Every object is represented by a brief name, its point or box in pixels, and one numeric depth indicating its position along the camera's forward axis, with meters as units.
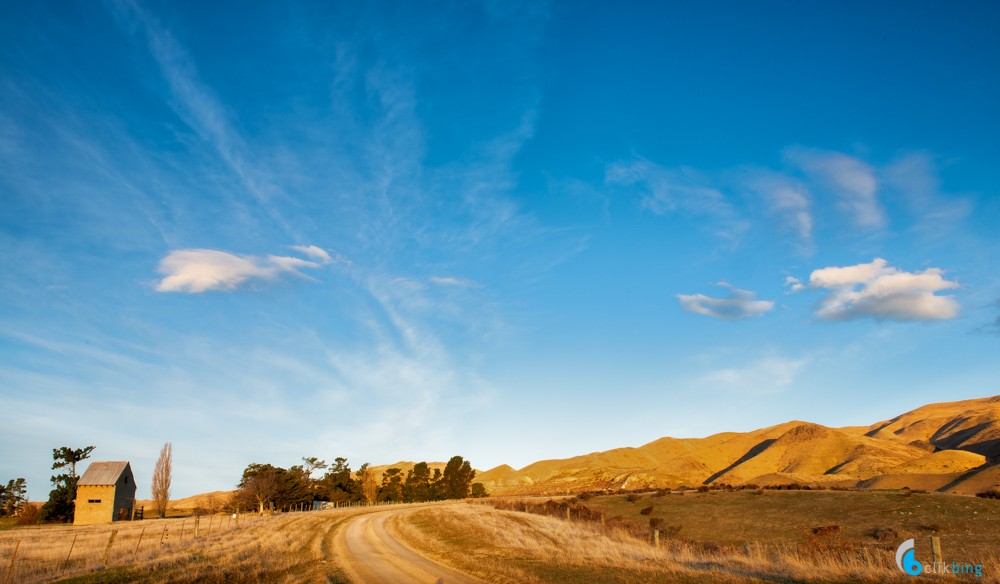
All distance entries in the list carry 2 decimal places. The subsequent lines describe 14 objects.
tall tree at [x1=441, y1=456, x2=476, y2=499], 120.19
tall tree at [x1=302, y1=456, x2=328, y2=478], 107.68
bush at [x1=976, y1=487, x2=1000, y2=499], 42.19
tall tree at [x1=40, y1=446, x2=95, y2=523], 80.00
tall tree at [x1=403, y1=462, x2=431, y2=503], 117.25
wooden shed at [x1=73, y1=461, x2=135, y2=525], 77.75
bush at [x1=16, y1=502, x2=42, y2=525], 81.22
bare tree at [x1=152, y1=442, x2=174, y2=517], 91.38
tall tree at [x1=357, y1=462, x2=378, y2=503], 110.62
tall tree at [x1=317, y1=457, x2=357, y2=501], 103.88
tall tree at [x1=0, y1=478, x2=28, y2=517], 95.38
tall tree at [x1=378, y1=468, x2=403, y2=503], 117.03
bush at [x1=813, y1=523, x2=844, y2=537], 35.93
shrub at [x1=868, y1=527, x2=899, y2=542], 35.41
